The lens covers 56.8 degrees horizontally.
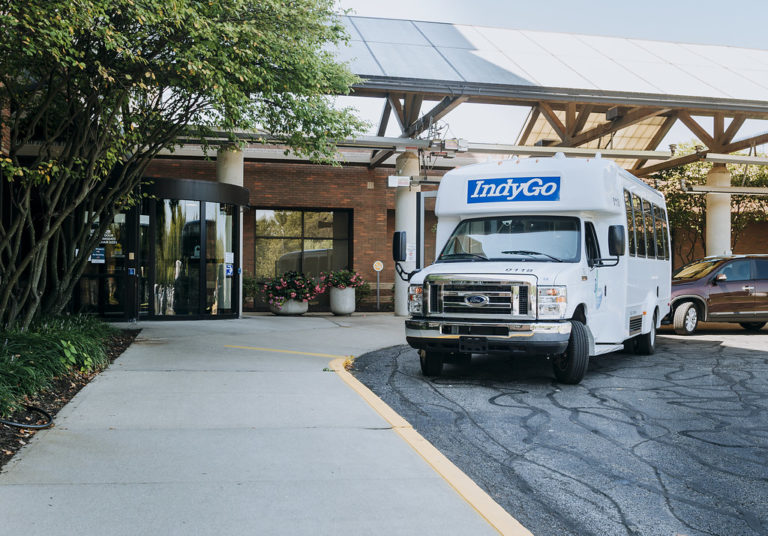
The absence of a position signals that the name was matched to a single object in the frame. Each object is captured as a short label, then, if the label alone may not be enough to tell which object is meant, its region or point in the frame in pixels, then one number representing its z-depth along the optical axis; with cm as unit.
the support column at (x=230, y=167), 1939
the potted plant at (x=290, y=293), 2052
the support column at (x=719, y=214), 2227
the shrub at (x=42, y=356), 672
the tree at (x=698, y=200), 2517
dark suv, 1587
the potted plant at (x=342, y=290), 2133
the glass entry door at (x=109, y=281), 1581
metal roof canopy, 1784
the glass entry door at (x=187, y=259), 1628
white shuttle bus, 853
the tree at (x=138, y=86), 813
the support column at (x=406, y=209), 2012
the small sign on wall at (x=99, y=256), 1580
